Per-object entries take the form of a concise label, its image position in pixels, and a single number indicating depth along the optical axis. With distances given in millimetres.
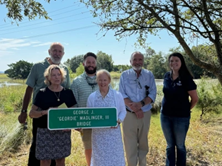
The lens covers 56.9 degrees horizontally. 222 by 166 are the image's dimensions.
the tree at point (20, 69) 58844
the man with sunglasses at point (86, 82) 2977
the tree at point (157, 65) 45503
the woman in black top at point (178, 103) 3018
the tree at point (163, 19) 3619
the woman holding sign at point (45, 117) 2531
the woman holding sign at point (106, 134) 2598
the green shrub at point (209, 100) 7645
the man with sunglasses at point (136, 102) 3324
